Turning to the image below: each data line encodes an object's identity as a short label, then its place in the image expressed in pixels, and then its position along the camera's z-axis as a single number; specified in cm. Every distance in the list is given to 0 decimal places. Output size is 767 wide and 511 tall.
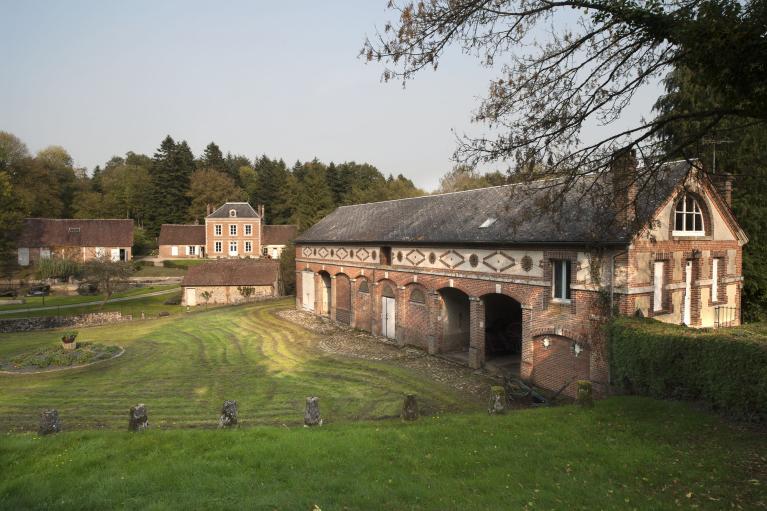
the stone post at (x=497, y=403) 1167
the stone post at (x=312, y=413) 1115
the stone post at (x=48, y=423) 1036
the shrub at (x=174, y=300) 4019
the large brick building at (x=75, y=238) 5628
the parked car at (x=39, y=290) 4291
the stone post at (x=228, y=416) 1100
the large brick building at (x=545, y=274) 1431
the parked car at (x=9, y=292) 4139
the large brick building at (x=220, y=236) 6919
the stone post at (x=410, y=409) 1131
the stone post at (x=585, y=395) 1171
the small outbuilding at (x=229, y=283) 3938
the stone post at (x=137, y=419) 1057
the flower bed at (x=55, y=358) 2030
